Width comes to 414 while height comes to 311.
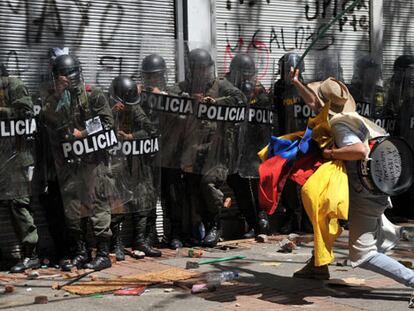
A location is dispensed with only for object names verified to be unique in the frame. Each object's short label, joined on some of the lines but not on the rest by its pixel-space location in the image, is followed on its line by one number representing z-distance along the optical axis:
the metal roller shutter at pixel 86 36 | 7.27
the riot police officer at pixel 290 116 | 8.31
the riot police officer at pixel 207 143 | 7.47
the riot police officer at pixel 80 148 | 6.53
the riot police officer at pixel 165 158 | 7.29
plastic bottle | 6.02
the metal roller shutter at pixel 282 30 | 8.98
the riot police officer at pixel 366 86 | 8.71
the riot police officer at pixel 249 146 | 7.89
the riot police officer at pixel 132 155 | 6.98
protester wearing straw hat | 5.21
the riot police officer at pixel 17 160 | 6.47
